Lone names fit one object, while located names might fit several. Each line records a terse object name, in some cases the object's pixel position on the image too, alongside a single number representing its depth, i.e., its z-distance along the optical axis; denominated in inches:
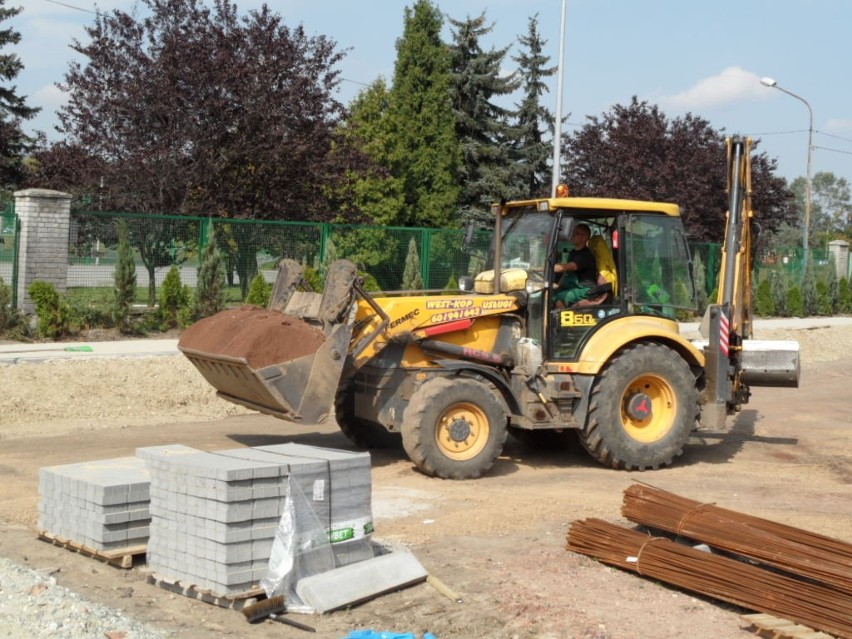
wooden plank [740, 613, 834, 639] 231.9
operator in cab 404.2
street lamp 1439.7
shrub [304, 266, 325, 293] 839.6
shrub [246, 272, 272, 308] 794.8
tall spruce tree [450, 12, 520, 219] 1630.2
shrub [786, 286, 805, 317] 1321.4
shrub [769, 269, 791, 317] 1312.7
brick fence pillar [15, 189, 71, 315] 740.0
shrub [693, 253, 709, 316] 1149.7
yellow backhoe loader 370.3
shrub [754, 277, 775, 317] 1290.6
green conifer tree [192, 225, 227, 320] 773.9
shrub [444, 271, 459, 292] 978.1
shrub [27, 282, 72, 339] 690.2
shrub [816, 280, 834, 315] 1379.2
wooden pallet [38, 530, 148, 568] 269.4
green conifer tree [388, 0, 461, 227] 1480.1
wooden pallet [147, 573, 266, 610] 243.4
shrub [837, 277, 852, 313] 1437.0
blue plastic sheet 221.6
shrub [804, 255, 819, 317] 1357.0
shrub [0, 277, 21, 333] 677.3
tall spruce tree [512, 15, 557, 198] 1699.1
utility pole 964.0
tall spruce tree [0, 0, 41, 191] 1347.2
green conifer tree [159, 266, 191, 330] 767.1
